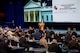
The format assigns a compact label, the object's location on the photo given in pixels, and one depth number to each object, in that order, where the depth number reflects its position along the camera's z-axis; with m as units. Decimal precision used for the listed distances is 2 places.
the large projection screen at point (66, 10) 21.16
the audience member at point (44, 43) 10.68
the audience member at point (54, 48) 8.84
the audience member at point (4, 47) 9.15
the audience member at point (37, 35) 14.65
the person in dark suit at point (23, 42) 11.25
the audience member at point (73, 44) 9.93
